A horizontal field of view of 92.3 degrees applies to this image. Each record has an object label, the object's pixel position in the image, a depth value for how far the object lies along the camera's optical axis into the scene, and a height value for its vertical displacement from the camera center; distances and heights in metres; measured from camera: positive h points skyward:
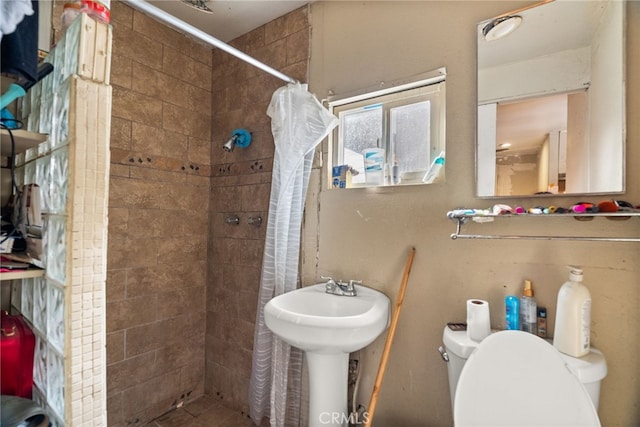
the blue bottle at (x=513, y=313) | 1.16 -0.35
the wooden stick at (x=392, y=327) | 1.25 -0.47
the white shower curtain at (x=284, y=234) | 1.55 -0.10
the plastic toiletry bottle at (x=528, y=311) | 1.13 -0.34
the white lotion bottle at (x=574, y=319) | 1.01 -0.32
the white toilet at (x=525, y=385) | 0.88 -0.50
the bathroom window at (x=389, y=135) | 1.47 +0.43
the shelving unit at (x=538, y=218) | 0.97 +0.01
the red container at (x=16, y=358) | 0.98 -0.48
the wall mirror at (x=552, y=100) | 1.08 +0.46
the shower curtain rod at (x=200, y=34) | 0.97 +0.69
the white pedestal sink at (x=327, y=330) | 1.14 -0.44
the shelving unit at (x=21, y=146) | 0.89 +0.23
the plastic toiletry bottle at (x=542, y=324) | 1.13 -0.38
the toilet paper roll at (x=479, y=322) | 1.14 -0.38
